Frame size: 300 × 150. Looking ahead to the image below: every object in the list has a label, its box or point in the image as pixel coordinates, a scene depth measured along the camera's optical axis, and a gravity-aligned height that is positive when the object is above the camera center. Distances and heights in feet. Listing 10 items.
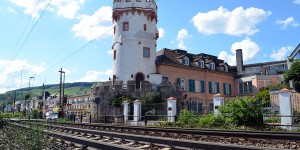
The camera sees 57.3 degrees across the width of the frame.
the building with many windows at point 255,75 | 156.56 +16.63
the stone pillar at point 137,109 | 90.23 -2.22
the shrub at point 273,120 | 62.06 -4.12
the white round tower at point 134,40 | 128.26 +29.94
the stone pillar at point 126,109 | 96.36 -2.34
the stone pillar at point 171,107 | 79.70 -1.42
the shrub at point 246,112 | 52.30 -2.07
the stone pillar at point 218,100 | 68.74 +0.47
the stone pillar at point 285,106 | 53.21 -0.88
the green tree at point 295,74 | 69.82 +7.03
